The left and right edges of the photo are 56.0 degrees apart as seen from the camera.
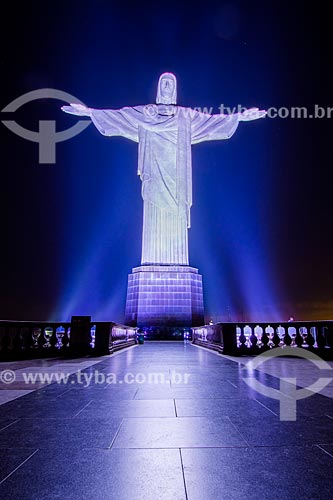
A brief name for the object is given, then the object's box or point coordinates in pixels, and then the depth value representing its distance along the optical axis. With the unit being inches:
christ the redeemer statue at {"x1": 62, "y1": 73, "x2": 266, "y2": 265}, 924.0
